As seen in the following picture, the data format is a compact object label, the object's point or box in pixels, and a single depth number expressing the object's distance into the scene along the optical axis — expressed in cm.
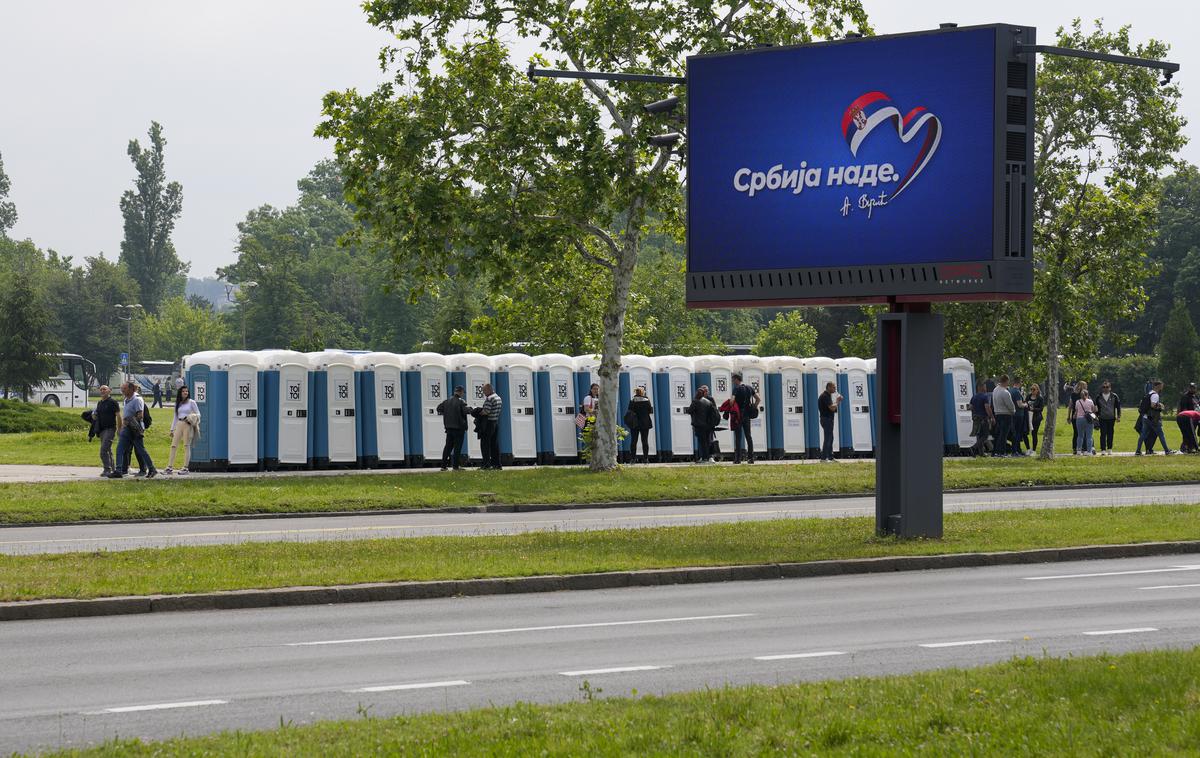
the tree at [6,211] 16538
